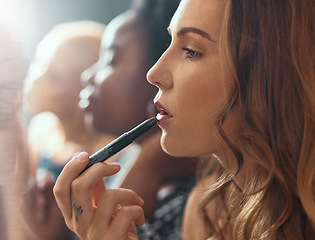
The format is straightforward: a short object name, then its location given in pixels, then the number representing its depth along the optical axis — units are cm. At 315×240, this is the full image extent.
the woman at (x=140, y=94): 96
